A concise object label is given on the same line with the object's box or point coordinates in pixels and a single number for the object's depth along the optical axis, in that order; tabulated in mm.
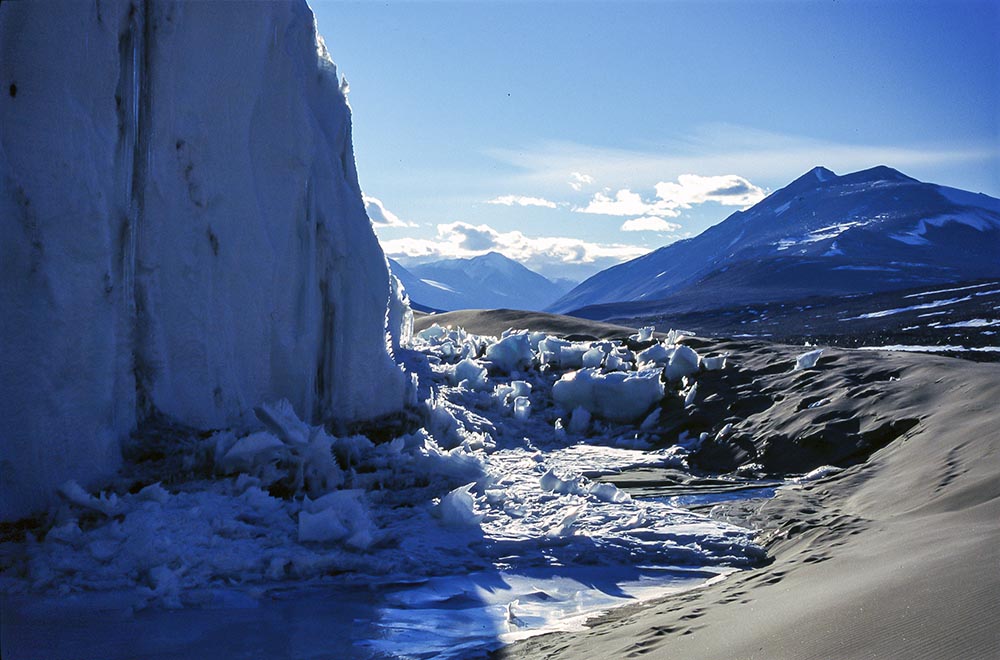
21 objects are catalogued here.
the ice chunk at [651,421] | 12461
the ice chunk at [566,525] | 7086
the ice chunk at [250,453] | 7371
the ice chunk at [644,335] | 16547
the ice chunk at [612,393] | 12953
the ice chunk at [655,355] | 14383
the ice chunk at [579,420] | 12808
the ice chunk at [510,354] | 14977
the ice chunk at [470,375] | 13633
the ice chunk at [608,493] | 8094
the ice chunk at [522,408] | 12930
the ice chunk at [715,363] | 13398
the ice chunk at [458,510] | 7191
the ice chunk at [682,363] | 13484
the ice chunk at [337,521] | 6520
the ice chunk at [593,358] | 14758
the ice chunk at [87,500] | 6242
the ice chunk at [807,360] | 12438
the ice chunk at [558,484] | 8234
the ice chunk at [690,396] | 12594
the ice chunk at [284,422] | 7969
